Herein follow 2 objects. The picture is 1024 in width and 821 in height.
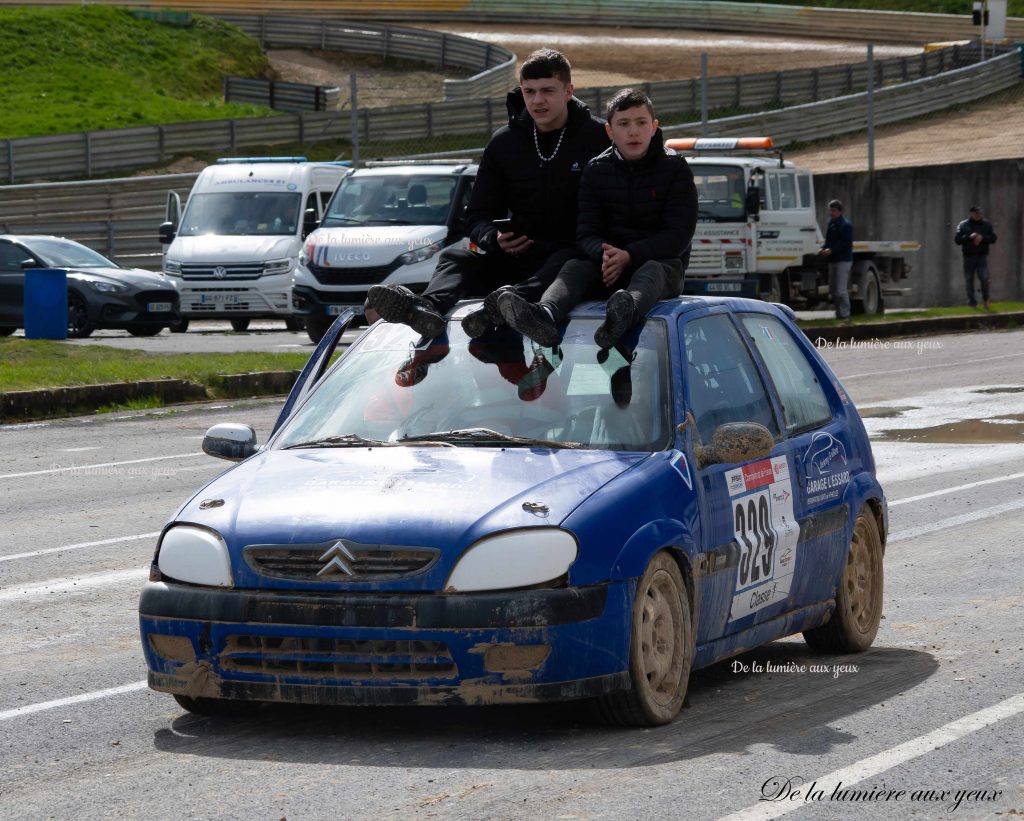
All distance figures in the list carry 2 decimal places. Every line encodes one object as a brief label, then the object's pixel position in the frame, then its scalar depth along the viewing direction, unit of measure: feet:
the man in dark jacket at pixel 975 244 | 117.19
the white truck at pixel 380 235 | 80.69
